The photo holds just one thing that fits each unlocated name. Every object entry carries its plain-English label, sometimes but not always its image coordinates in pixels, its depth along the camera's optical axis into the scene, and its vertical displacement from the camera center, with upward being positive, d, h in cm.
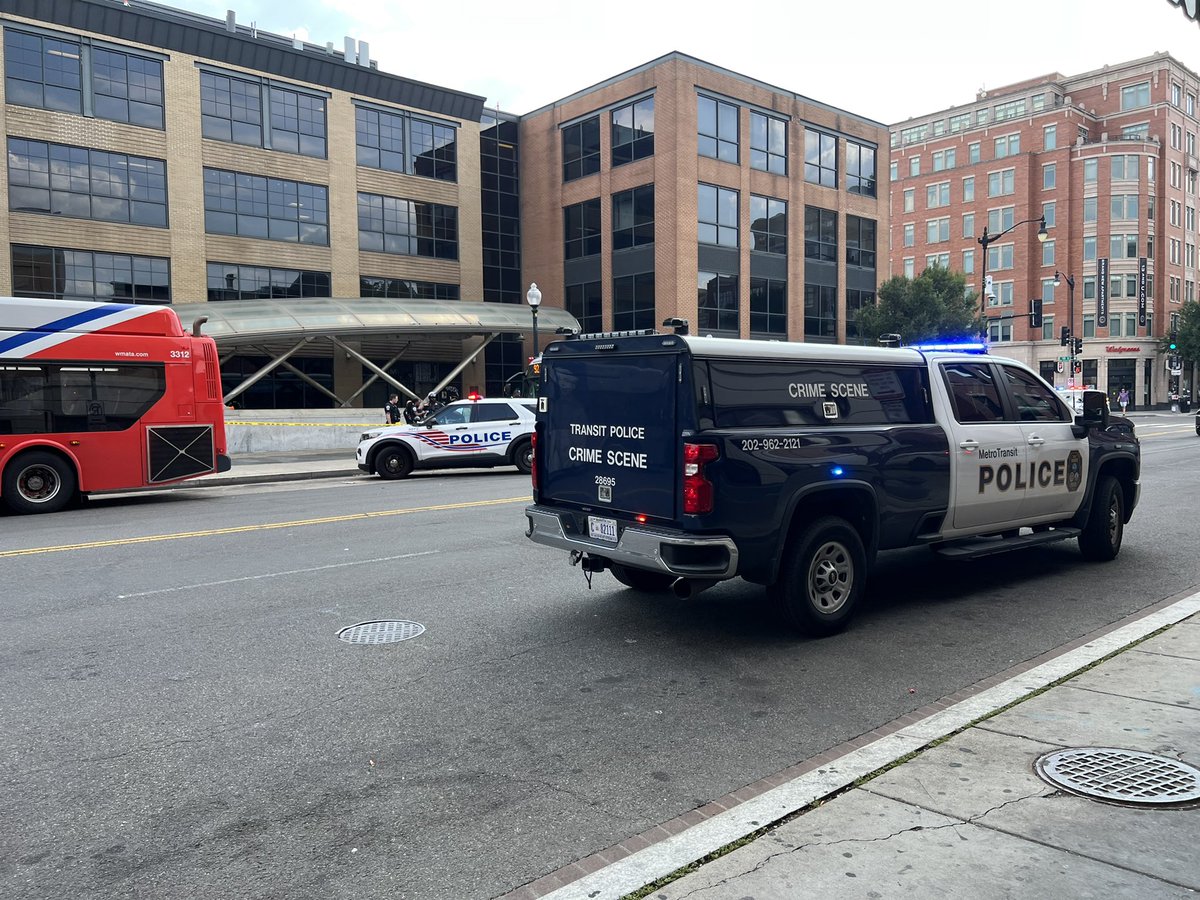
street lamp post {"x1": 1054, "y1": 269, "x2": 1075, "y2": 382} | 5019 +388
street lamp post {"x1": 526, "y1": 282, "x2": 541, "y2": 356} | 2589 +310
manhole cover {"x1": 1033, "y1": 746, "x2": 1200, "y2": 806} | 383 -165
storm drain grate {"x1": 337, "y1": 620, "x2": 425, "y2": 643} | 651 -164
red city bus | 1455 +14
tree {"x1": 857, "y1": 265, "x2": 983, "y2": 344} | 4566 +463
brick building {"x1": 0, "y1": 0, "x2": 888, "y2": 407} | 3228 +923
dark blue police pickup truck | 595 -42
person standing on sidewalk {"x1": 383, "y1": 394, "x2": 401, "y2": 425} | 3052 -19
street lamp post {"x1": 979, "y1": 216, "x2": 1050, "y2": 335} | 3459 +620
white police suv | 1980 -78
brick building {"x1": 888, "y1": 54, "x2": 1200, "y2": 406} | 7025 +1551
